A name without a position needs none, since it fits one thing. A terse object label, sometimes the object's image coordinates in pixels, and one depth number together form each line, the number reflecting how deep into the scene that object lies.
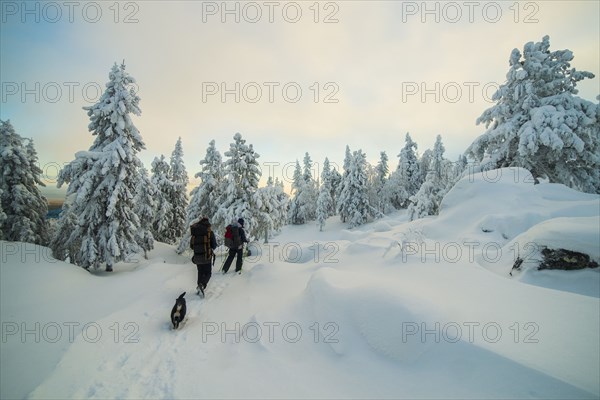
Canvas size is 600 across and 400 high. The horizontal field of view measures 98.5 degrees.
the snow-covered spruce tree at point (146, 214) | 22.94
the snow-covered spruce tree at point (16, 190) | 20.34
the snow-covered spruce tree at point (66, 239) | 14.59
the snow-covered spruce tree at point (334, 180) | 61.50
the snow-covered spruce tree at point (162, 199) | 30.41
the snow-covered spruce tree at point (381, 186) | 53.75
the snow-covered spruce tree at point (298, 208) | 60.44
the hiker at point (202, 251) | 8.25
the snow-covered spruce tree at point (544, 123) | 13.16
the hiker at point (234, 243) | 10.37
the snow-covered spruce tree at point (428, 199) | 29.34
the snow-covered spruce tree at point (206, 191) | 24.53
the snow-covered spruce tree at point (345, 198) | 46.44
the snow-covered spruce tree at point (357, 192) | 45.38
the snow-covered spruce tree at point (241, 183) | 20.41
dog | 6.03
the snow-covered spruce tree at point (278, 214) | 24.30
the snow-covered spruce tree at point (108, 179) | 13.87
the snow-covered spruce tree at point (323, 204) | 51.03
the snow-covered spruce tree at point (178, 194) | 32.47
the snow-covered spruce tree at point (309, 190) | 61.56
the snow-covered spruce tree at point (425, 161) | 61.46
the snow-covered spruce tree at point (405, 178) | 53.47
